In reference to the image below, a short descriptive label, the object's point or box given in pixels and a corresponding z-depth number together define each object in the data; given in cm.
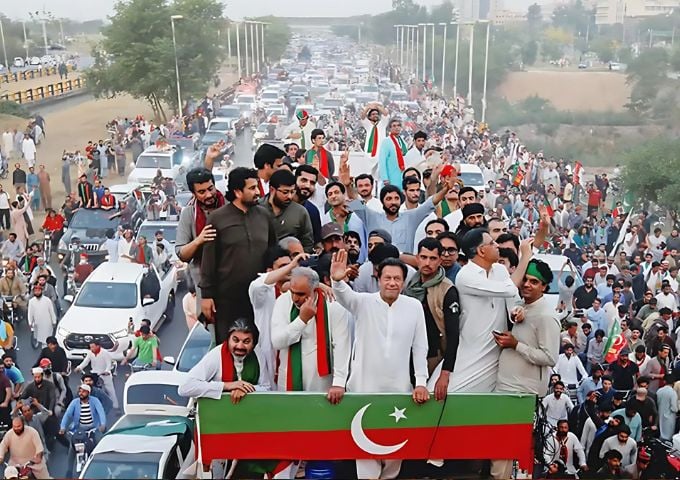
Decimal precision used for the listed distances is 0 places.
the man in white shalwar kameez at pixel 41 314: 1176
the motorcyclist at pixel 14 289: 1221
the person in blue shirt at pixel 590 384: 877
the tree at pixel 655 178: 2684
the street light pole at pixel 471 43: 4700
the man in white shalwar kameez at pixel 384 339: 470
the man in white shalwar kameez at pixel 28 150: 3056
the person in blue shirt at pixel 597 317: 1051
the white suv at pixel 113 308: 1204
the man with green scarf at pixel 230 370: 455
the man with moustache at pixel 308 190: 639
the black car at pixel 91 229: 1577
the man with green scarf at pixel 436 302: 486
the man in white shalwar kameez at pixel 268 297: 495
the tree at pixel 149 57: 4206
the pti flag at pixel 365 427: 458
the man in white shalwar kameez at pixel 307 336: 470
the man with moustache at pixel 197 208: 556
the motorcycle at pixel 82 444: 854
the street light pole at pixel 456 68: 5661
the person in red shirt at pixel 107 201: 1741
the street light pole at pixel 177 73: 3916
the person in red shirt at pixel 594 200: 1878
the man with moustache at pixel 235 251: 532
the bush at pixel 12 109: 4103
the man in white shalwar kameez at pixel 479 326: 489
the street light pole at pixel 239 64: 6377
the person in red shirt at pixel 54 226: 1670
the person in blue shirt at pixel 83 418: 870
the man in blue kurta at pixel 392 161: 973
